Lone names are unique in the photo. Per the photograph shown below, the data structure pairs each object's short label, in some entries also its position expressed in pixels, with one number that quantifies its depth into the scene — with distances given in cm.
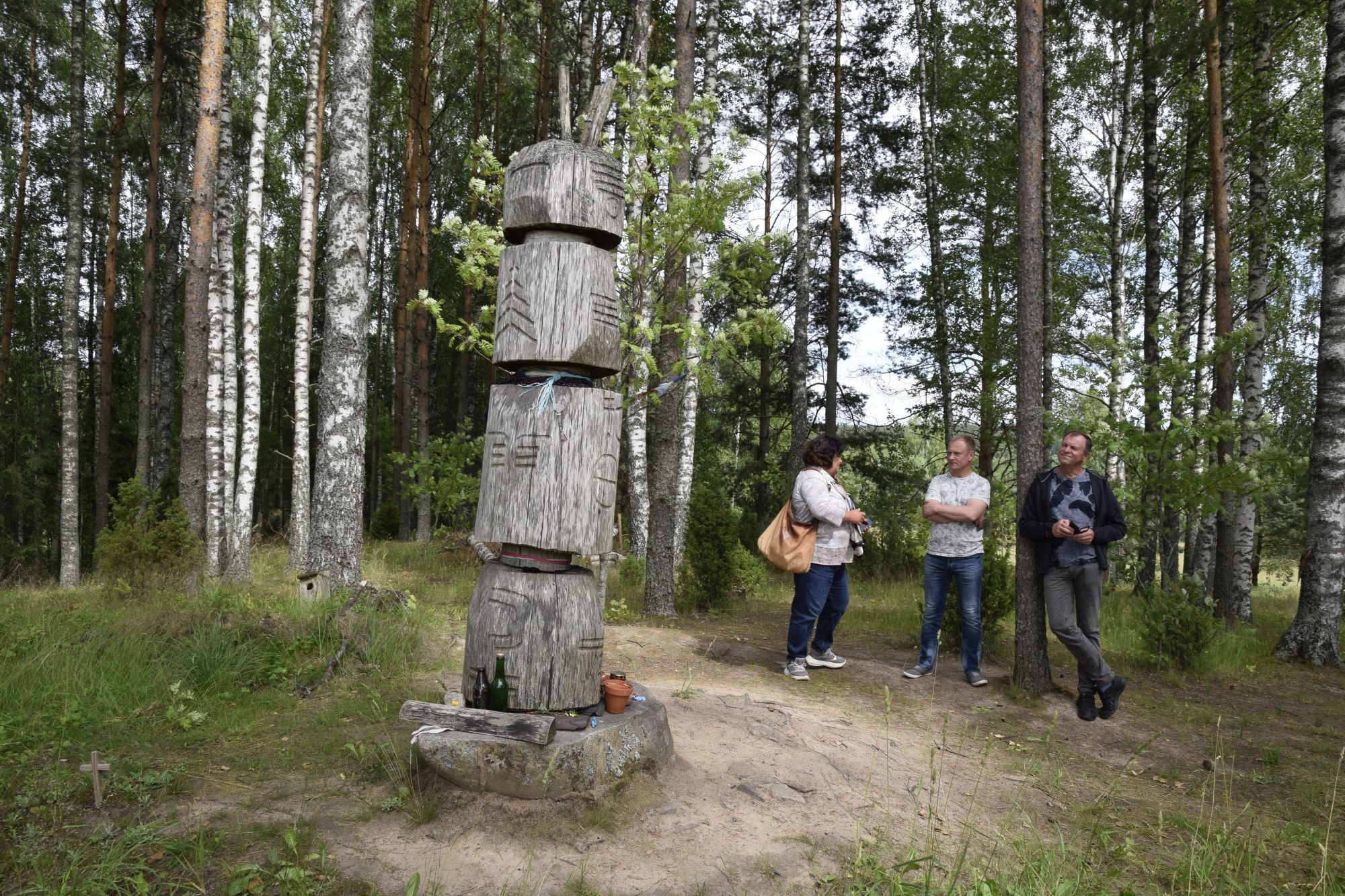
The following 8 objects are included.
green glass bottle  359
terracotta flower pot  383
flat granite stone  339
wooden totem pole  368
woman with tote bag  587
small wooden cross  335
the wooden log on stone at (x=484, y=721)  338
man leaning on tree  543
